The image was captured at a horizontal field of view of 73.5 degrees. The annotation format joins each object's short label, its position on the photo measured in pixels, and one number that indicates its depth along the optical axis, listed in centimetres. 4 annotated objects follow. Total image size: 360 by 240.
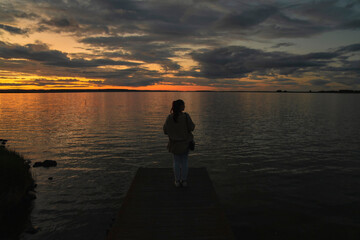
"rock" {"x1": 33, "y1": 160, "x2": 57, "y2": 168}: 1777
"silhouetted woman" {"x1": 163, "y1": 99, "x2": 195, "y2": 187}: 815
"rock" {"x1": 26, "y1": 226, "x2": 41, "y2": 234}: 966
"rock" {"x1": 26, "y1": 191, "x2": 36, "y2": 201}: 1230
